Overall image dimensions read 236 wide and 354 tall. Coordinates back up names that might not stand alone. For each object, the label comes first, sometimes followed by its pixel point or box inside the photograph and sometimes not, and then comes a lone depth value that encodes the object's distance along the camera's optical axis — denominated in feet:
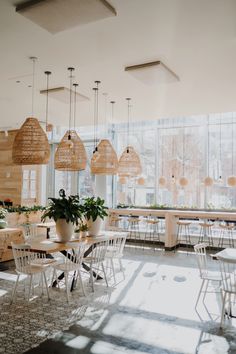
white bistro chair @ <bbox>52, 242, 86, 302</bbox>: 17.97
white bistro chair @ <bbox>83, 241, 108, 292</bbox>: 19.51
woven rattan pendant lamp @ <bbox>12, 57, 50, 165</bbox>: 16.10
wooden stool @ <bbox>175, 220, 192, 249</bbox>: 35.65
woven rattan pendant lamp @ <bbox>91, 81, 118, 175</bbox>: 22.13
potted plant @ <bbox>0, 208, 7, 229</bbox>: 25.23
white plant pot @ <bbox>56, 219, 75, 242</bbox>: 19.27
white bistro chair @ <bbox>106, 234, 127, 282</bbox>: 21.26
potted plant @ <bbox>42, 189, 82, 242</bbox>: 19.20
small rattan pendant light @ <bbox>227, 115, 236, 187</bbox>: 33.41
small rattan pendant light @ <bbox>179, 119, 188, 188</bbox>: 36.02
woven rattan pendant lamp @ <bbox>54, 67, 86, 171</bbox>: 19.51
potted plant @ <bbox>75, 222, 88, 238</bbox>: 21.57
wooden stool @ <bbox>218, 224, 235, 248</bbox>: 33.58
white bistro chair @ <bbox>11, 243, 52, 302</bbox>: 16.97
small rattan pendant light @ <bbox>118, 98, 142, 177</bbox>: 24.58
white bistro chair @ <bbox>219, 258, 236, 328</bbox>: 14.35
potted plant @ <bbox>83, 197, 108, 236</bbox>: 21.53
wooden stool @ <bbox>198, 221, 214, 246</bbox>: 34.83
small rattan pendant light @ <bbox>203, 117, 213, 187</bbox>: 34.63
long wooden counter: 32.37
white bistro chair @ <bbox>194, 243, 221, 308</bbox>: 16.35
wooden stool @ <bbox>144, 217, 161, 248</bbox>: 37.35
